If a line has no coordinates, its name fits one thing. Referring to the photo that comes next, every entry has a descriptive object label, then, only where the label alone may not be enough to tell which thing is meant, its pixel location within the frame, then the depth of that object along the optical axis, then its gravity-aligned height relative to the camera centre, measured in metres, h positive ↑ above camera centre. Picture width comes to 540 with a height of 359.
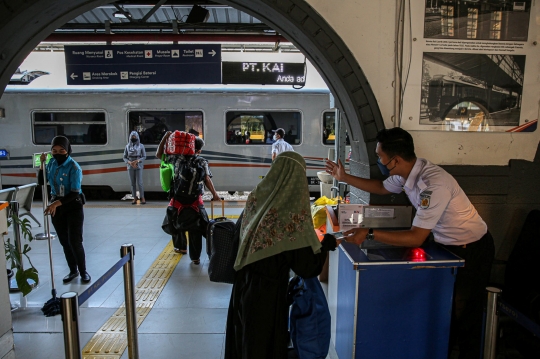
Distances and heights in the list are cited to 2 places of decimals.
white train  8.98 +0.14
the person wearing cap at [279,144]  8.49 -0.27
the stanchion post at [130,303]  2.58 -1.18
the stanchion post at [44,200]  4.61 -0.94
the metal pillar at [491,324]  2.03 -1.01
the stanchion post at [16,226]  3.75 -1.00
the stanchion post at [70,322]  1.77 -0.89
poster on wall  2.82 +0.48
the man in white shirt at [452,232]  2.41 -0.63
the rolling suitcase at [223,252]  2.27 -0.71
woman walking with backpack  4.96 -0.87
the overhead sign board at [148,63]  5.48 +0.96
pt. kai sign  6.21 +0.97
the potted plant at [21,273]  3.38 -1.27
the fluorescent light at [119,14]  5.89 +1.78
